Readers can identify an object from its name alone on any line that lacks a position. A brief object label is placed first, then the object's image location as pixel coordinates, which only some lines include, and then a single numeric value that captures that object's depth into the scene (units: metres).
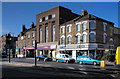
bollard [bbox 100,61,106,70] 13.36
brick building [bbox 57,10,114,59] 29.61
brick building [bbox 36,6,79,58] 38.16
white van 23.53
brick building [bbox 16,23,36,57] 48.72
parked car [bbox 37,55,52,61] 27.46
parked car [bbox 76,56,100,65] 19.82
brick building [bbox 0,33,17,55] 66.57
